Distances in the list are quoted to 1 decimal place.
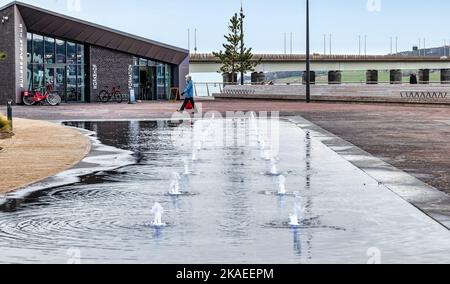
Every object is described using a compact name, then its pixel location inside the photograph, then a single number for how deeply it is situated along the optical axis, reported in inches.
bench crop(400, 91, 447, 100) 2057.0
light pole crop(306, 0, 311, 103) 2290.8
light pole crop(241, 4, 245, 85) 3590.1
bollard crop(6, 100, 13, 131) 1087.0
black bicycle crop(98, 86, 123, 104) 2544.3
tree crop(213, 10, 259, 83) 3592.5
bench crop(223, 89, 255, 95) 2865.2
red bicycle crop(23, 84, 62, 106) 2310.5
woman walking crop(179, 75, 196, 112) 1668.3
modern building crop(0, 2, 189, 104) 2405.3
